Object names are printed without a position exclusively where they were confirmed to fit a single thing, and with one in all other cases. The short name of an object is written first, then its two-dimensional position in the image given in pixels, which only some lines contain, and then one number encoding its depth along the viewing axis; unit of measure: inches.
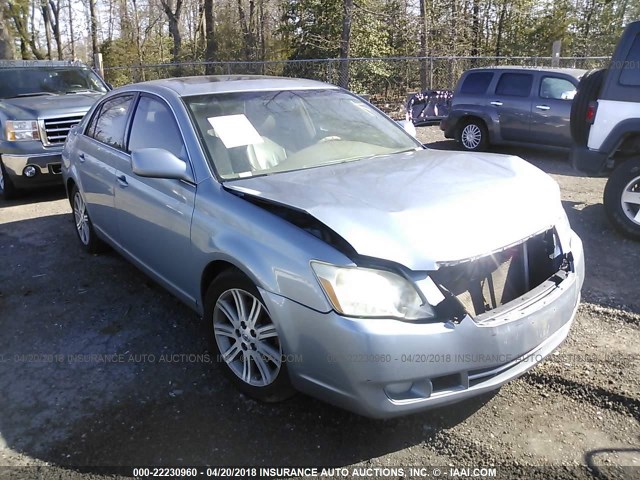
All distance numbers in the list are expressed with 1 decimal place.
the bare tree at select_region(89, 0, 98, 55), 1206.9
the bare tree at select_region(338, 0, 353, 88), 678.5
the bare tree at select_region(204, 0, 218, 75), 956.6
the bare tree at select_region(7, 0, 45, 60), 1157.8
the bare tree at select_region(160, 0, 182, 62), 1083.3
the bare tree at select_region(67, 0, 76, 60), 1506.6
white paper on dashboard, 139.1
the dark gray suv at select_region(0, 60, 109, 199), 301.4
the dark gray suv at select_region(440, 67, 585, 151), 384.5
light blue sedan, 97.1
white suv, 218.7
